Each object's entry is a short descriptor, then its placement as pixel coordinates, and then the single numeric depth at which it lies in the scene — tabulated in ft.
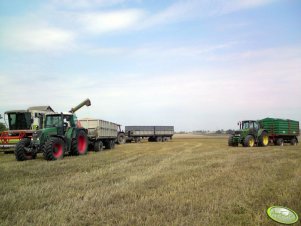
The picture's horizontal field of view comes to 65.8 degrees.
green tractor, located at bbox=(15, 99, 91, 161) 32.71
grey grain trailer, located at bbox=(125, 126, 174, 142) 86.77
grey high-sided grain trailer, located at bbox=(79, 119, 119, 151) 46.65
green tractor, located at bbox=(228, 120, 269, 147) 55.19
